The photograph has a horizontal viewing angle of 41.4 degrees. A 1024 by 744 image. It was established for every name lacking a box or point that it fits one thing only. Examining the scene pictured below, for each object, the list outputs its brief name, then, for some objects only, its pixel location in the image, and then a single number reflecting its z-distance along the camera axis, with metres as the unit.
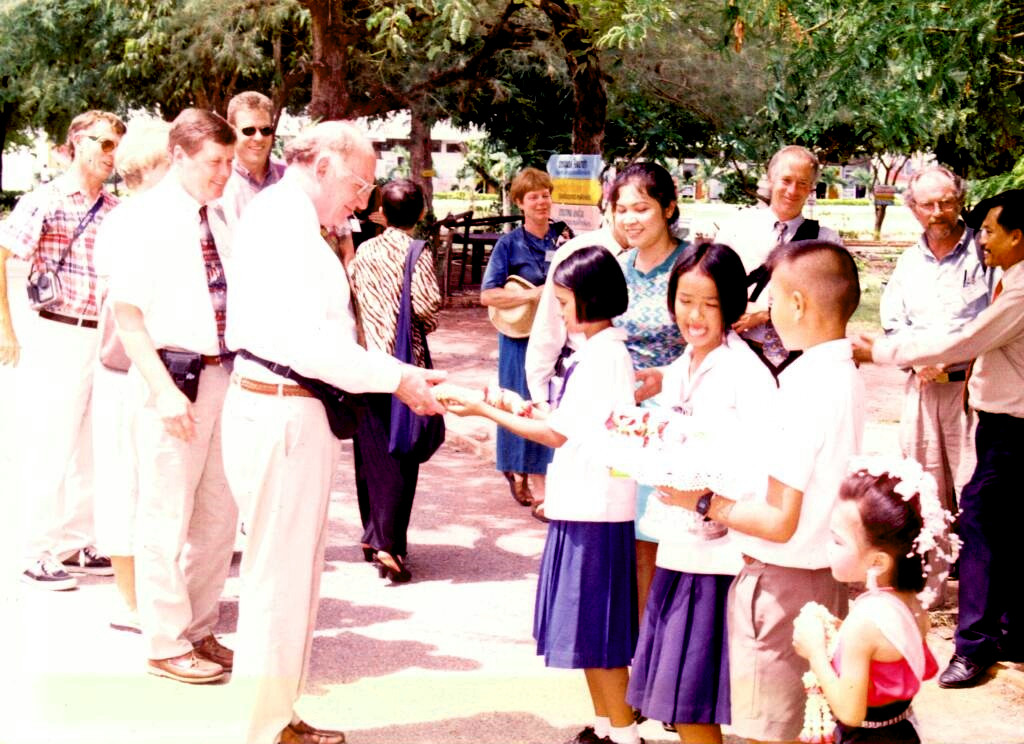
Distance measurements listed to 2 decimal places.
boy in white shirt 3.54
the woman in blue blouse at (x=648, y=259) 5.17
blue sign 8.35
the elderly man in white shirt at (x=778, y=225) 6.07
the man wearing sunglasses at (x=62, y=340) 6.73
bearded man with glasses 6.29
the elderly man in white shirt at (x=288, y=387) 4.38
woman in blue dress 8.27
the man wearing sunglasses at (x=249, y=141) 6.66
